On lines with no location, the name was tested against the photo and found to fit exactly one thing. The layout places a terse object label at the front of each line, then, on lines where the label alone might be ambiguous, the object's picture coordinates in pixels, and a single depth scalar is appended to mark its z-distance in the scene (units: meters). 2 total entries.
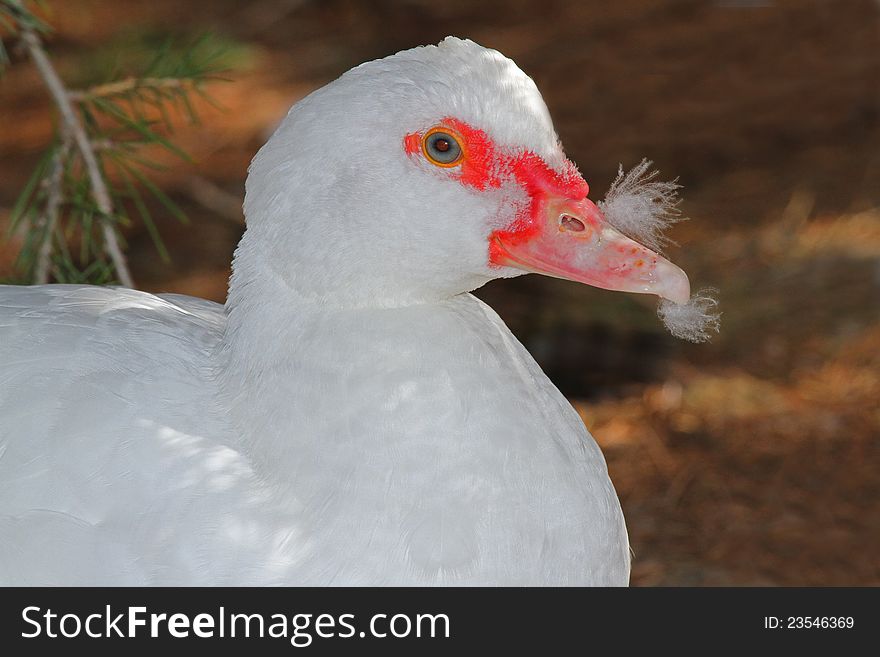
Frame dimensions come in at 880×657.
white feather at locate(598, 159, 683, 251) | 4.15
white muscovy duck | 3.74
